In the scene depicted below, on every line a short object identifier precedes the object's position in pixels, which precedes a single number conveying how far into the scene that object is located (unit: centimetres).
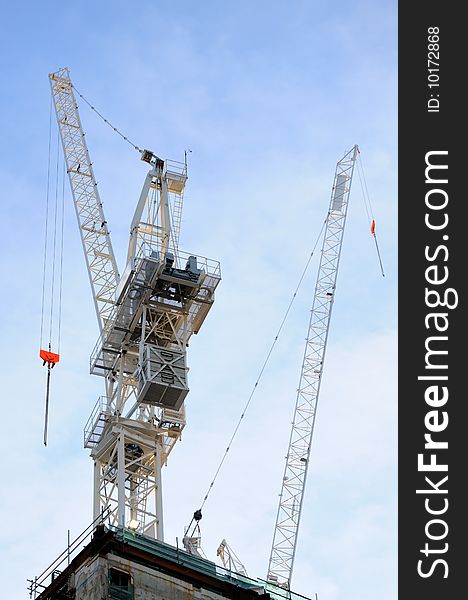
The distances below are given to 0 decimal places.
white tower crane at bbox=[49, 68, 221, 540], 9100
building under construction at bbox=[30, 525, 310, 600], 6956
